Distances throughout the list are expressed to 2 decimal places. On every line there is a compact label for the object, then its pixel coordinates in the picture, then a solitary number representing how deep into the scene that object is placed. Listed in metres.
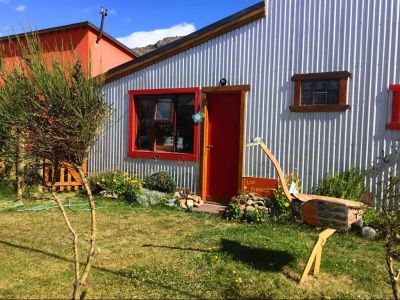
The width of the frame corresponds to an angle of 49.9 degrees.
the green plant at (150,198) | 9.35
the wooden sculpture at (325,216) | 4.36
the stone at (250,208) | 7.80
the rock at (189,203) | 9.01
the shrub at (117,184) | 9.79
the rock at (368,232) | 6.68
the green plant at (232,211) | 7.92
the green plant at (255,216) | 7.59
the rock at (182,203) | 8.98
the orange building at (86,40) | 14.12
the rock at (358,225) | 6.92
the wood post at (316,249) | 4.59
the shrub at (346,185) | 7.60
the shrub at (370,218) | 6.85
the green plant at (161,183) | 9.88
